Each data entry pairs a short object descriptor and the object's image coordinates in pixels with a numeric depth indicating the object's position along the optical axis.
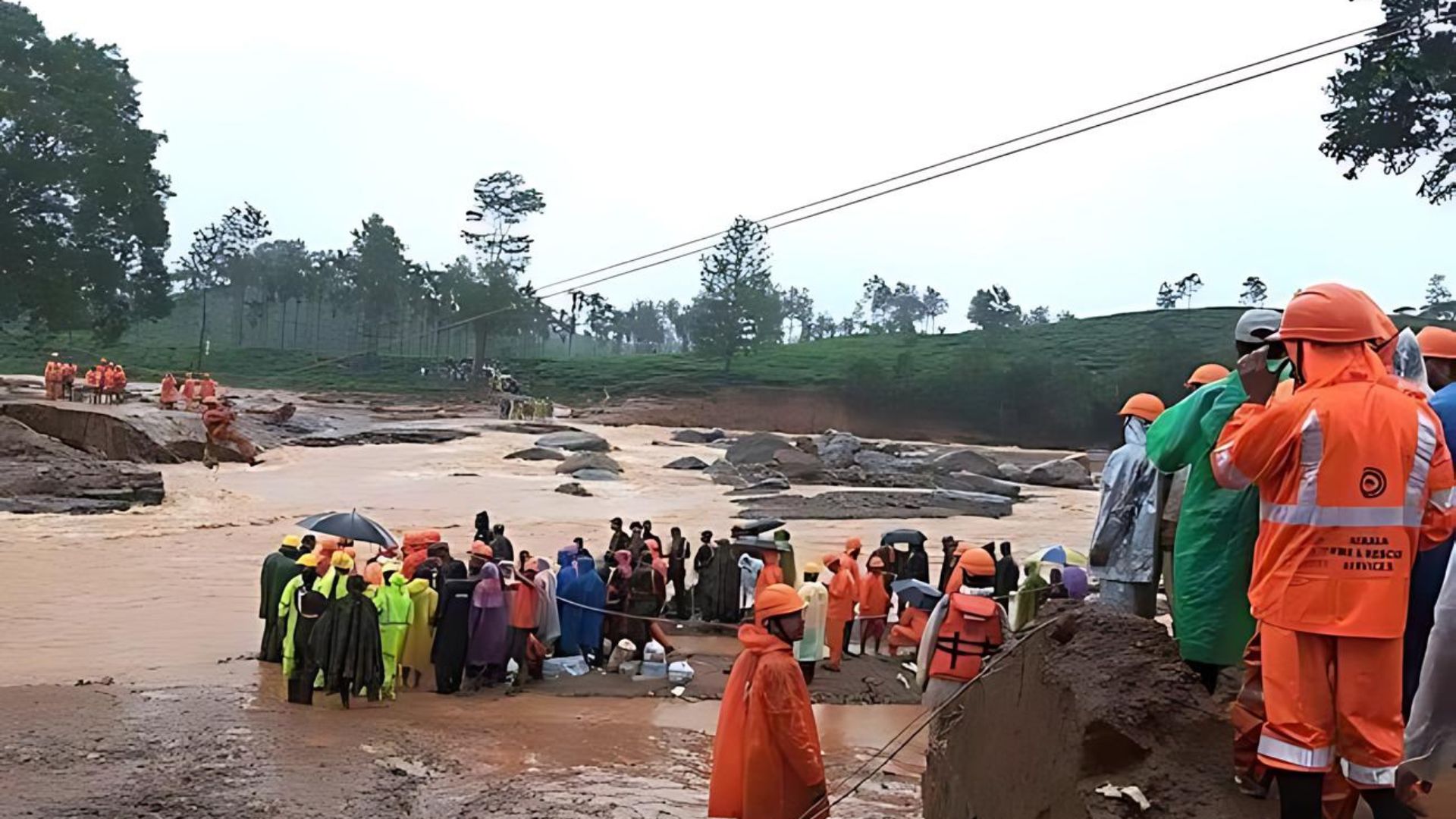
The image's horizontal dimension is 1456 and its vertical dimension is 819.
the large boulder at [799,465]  37.72
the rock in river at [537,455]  39.28
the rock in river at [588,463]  35.34
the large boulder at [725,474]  35.50
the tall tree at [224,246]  98.44
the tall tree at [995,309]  101.81
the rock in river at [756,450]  41.06
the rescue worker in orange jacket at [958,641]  6.45
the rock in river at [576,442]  42.22
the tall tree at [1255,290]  96.94
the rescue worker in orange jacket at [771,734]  5.26
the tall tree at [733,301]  78.88
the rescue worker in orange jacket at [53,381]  35.69
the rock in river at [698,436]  56.19
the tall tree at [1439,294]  55.69
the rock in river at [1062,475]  41.06
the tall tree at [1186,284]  106.88
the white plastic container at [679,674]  11.45
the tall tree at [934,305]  133.50
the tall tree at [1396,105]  18.88
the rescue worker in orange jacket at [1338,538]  2.97
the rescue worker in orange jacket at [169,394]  36.81
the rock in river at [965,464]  40.88
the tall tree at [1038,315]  118.47
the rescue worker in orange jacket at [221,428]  32.38
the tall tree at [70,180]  43.59
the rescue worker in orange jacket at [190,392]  38.17
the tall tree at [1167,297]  108.06
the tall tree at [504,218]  86.19
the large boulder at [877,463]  41.12
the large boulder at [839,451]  41.01
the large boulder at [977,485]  35.66
